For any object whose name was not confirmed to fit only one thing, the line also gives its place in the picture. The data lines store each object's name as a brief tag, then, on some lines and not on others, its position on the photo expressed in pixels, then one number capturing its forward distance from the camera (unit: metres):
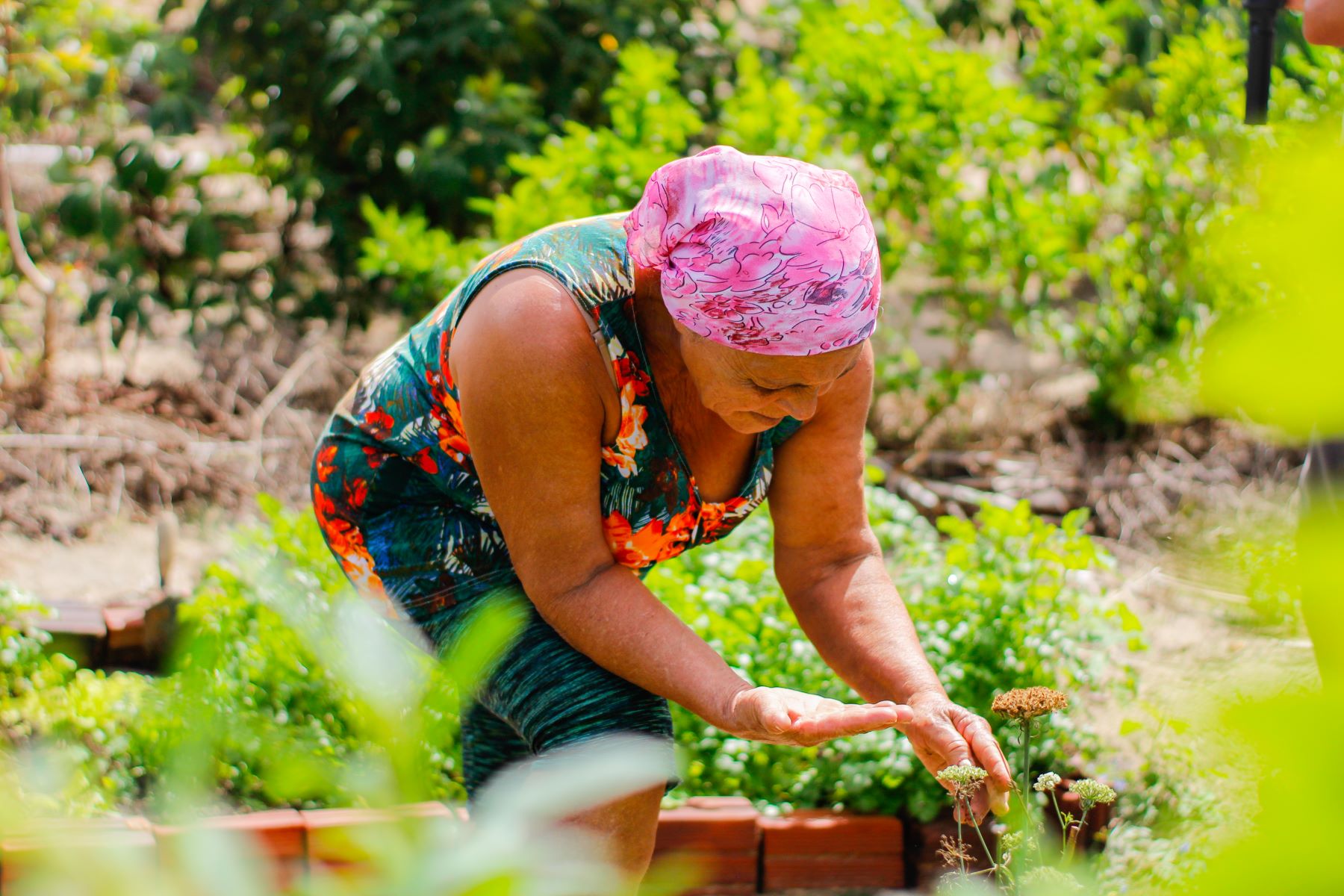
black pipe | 3.32
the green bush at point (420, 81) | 5.14
